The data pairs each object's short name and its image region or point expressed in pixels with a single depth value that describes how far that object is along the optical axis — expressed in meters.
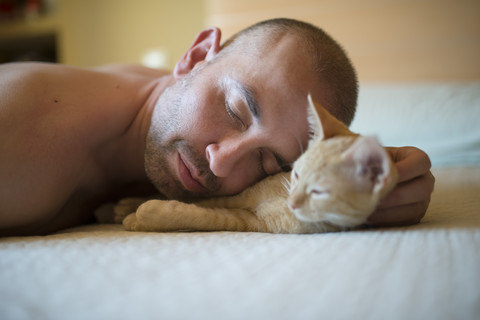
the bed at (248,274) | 0.42
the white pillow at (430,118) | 1.49
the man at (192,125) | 0.83
